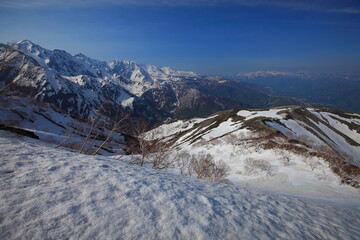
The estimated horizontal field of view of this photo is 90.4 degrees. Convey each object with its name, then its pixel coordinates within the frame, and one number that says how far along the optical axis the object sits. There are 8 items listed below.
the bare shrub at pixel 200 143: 55.17
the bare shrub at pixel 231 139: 42.18
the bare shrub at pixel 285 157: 26.37
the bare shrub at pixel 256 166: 26.03
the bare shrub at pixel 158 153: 18.34
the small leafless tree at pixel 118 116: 16.96
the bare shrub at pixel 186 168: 26.41
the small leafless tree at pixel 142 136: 18.29
